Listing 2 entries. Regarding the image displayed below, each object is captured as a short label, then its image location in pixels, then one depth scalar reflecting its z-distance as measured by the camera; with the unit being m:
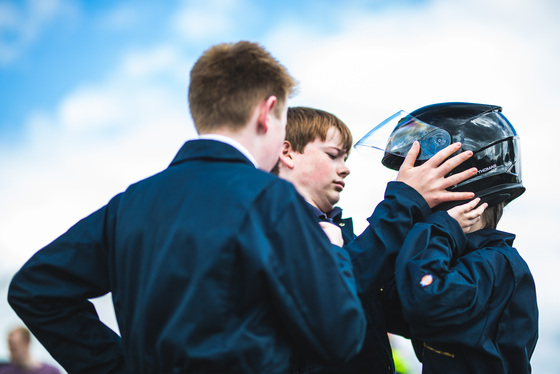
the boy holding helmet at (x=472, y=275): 2.40
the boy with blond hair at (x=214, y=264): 1.72
